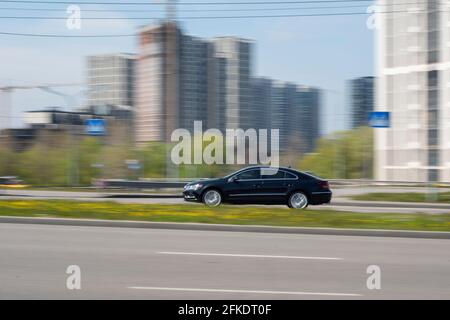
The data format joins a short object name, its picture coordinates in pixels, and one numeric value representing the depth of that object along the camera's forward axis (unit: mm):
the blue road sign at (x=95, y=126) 33531
